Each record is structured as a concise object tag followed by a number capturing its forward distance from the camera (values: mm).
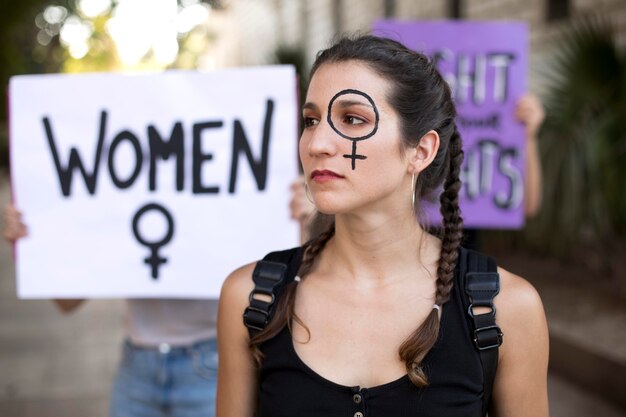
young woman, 1843
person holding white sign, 2701
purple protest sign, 4270
